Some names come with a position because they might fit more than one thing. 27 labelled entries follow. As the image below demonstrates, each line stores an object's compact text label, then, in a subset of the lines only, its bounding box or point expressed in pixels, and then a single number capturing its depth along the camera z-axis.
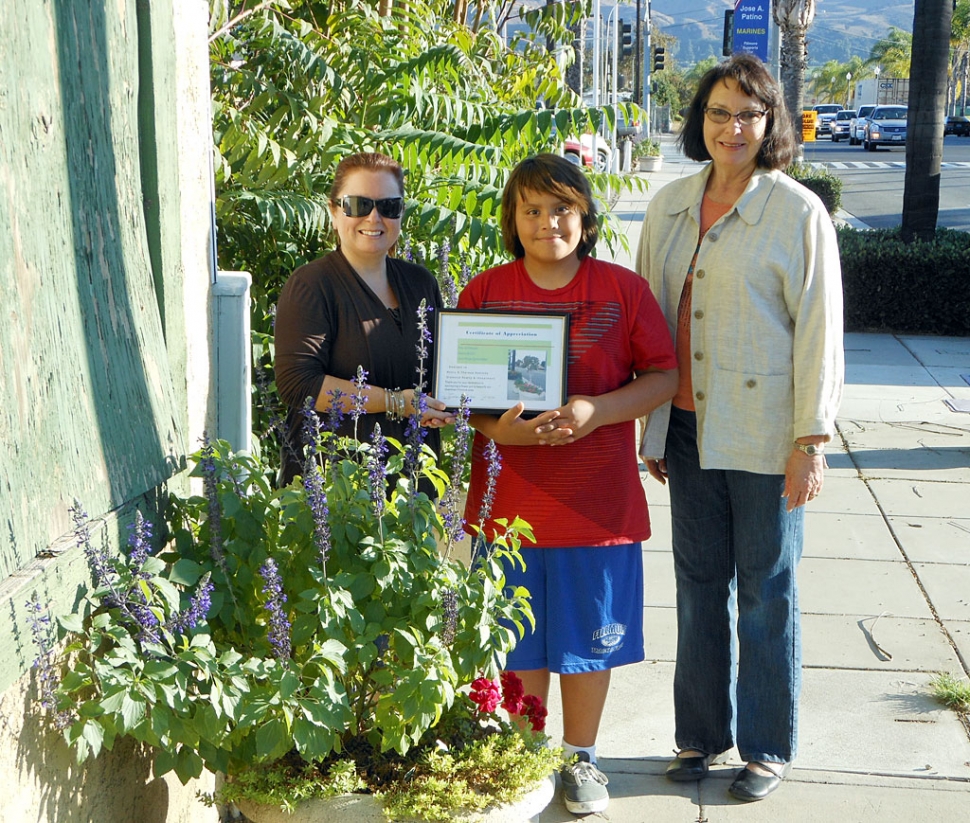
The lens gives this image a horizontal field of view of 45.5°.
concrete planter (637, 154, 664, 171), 39.16
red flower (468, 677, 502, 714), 2.81
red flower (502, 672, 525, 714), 3.12
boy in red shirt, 3.41
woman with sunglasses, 3.46
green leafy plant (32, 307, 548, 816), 2.35
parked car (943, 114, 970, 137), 67.88
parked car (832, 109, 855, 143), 71.62
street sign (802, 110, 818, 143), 31.77
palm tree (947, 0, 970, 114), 110.94
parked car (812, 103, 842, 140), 75.55
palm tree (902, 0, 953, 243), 11.97
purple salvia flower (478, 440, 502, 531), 2.98
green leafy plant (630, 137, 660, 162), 40.38
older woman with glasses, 3.43
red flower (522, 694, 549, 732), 3.14
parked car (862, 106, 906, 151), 56.12
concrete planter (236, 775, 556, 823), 2.62
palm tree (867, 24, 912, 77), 137.20
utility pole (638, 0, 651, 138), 53.34
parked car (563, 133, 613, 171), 25.23
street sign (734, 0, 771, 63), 19.23
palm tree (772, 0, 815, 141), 24.48
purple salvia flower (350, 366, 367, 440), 3.02
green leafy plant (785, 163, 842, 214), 21.66
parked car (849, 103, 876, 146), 62.40
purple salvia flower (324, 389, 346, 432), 3.00
